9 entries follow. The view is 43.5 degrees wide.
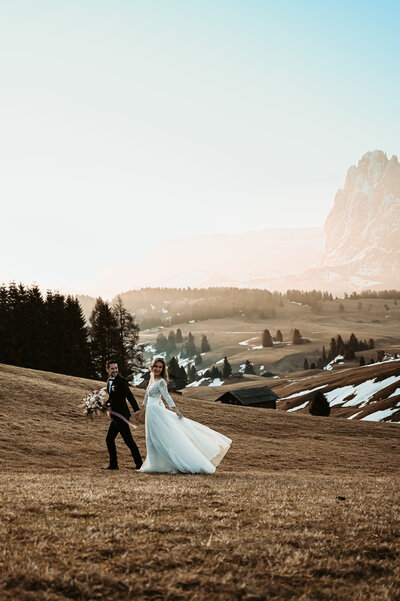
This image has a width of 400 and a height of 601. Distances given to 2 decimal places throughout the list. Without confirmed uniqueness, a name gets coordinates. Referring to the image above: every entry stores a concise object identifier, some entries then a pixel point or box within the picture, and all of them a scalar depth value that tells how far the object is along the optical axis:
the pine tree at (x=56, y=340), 67.75
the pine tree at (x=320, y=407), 84.88
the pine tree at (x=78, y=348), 69.04
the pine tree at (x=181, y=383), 183.57
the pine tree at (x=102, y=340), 69.44
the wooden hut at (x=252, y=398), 89.31
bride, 16.75
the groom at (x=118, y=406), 17.72
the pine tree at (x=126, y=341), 68.97
